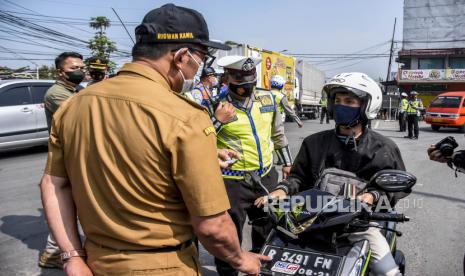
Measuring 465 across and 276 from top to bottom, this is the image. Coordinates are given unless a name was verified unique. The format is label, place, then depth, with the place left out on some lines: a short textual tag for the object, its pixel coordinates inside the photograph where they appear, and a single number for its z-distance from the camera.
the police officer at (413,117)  15.38
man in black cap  1.51
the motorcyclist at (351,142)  2.64
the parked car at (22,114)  9.48
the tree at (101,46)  29.02
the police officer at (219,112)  3.23
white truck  26.41
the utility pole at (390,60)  45.69
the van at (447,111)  18.42
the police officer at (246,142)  3.37
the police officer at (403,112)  17.27
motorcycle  1.98
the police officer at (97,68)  4.36
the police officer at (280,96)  9.24
